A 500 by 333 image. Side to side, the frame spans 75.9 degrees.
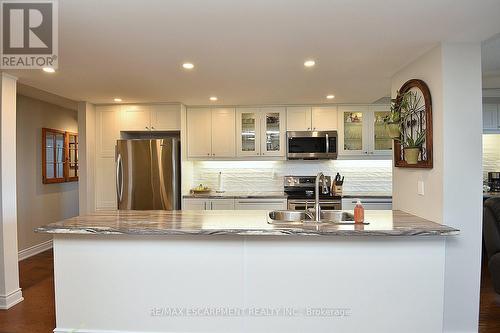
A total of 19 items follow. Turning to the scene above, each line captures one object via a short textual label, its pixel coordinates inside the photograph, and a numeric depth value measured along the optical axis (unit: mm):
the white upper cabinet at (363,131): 4887
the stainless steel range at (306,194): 4645
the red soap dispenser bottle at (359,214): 2430
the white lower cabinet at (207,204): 4770
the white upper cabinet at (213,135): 5027
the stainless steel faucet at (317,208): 2631
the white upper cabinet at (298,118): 4961
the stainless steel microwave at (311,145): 4844
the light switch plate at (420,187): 2730
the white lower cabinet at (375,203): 4625
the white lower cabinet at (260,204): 4742
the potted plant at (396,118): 2881
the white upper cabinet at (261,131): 4984
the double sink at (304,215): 2928
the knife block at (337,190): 4859
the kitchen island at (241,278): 2357
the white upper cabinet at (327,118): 4934
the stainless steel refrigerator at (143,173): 4539
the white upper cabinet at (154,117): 4789
